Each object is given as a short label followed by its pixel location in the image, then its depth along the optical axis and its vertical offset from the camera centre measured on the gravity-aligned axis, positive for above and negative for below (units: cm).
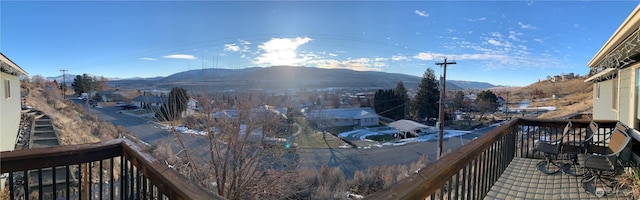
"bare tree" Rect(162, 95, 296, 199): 954 -206
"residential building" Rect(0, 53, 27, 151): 788 -41
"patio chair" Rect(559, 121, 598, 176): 420 -85
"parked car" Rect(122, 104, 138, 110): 4156 -244
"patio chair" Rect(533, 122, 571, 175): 427 -98
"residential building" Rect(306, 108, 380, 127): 3831 -337
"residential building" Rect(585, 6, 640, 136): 351 +44
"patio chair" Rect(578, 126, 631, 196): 354 -89
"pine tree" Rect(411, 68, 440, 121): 3759 -84
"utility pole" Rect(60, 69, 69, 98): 3406 +118
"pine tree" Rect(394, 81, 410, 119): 4059 -105
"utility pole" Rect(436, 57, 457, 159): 1595 -26
